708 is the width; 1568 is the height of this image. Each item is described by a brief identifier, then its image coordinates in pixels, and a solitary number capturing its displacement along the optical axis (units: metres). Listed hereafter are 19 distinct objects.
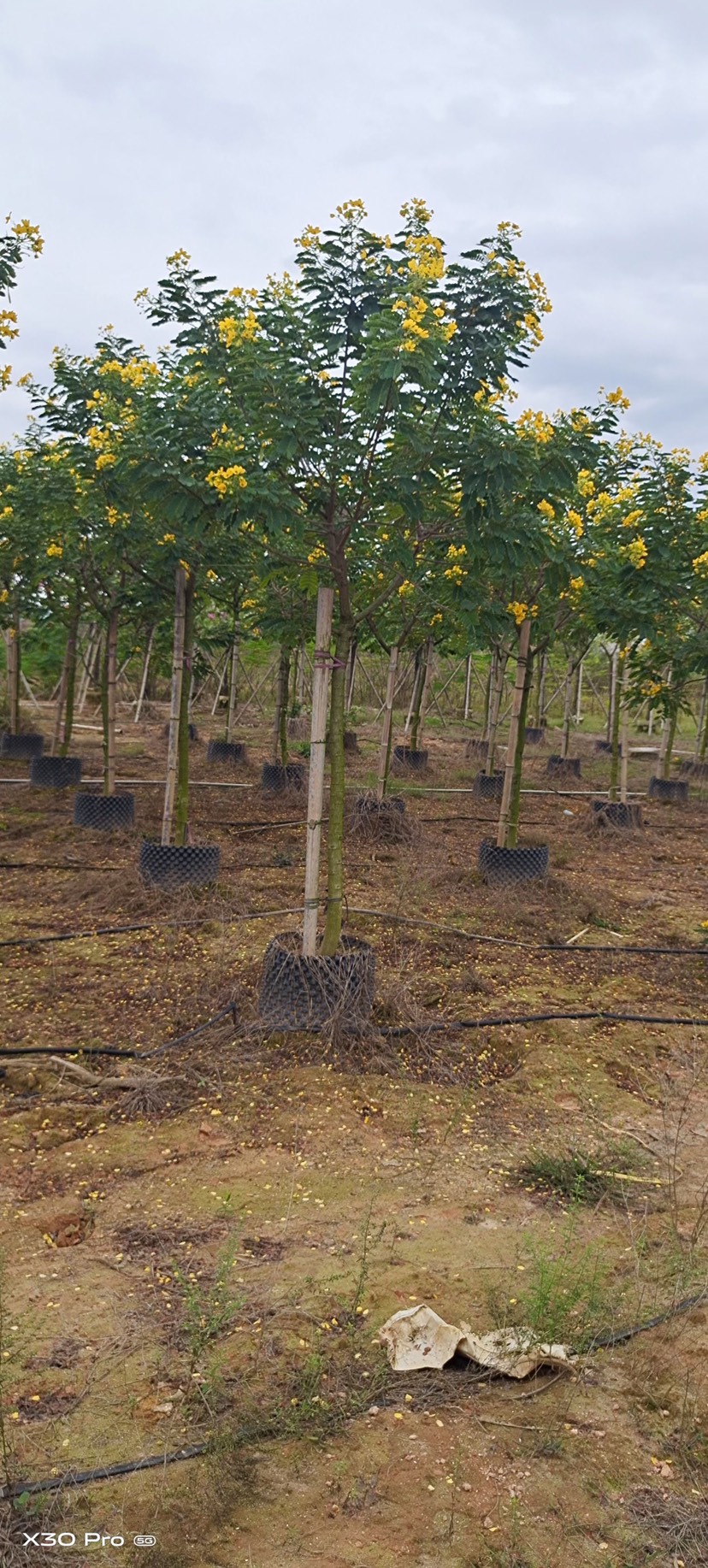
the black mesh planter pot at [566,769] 18.48
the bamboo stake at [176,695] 8.03
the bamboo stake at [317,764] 5.57
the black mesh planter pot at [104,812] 10.41
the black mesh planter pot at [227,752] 17.06
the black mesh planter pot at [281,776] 13.56
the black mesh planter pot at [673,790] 16.03
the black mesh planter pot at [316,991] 5.46
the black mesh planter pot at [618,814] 12.30
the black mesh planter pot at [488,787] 14.74
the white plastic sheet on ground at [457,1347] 3.06
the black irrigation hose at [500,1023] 5.57
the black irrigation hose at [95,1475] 2.52
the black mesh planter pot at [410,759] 17.17
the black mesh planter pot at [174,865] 8.07
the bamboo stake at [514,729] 8.79
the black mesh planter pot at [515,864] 9.09
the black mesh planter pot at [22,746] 15.90
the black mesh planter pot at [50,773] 13.09
